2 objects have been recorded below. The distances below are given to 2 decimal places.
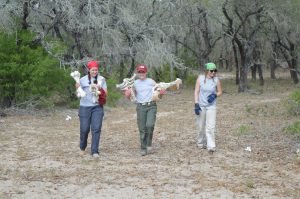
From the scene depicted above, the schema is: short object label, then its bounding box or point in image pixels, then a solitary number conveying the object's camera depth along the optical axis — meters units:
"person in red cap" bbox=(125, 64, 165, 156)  8.56
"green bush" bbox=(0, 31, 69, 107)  14.28
